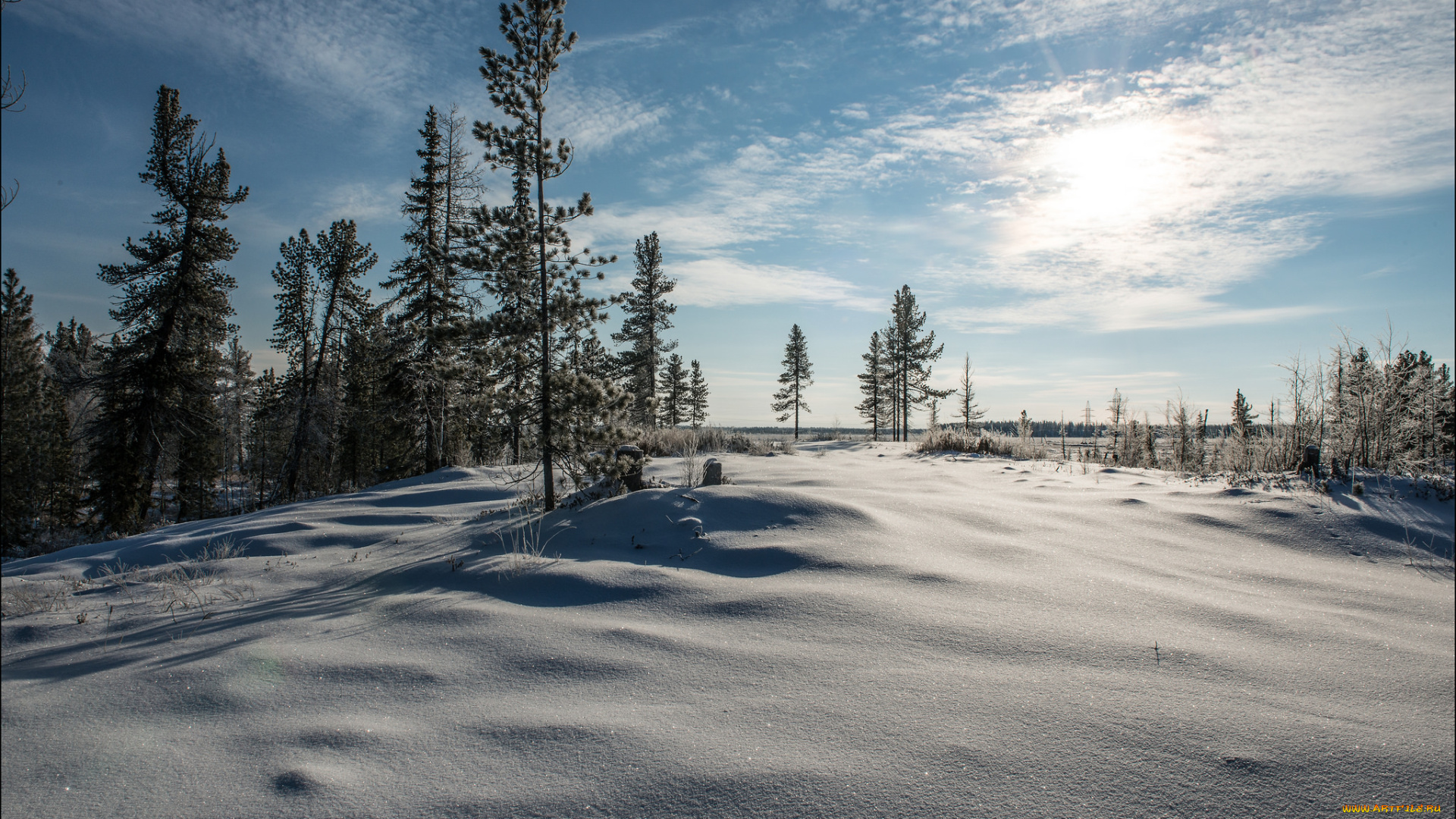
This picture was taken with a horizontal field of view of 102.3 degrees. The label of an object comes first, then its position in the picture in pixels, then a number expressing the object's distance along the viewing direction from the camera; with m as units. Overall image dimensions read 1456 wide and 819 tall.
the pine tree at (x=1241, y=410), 37.34
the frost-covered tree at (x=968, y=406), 46.65
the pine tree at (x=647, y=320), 33.25
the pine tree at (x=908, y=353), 42.94
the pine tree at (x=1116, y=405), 37.28
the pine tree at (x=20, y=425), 18.39
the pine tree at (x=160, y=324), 16.72
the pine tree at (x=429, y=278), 17.45
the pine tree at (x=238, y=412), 37.22
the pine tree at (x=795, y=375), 48.28
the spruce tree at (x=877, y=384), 47.25
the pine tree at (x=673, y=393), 47.31
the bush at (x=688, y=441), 12.17
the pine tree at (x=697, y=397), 51.28
